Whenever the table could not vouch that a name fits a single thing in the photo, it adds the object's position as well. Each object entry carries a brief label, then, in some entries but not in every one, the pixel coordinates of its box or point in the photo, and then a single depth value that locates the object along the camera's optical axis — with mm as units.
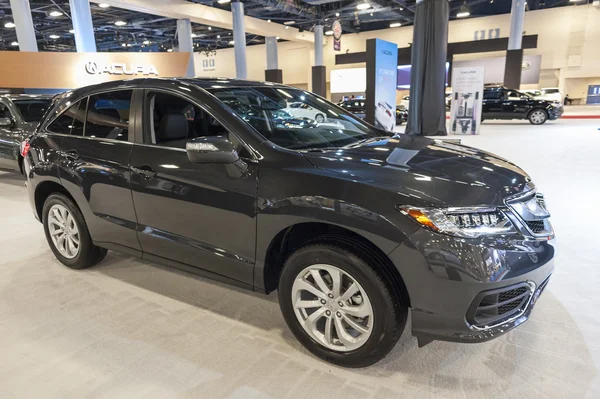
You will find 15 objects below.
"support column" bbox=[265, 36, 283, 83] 24078
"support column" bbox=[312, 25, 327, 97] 25031
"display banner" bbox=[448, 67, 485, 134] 13445
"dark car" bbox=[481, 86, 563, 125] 16000
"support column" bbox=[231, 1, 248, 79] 18159
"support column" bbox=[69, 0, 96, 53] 12750
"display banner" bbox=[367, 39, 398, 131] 11312
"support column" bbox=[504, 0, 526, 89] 20156
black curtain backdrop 10398
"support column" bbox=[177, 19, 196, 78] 18594
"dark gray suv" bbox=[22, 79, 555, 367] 1820
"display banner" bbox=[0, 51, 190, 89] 12383
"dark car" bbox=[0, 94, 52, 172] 6525
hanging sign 20891
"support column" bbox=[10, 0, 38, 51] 12719
